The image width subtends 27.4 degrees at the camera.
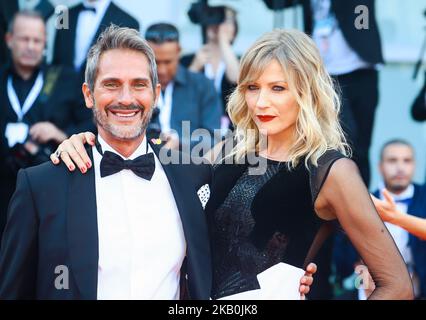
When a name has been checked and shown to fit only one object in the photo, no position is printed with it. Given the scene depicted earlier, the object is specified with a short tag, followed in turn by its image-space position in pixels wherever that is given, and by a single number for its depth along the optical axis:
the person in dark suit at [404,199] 5.49
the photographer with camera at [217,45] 6.02
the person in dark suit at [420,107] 6.03
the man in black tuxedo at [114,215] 3.17
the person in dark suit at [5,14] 6.05
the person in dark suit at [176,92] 5.57
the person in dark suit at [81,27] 5.86
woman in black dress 3.27
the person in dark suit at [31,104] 5.40
